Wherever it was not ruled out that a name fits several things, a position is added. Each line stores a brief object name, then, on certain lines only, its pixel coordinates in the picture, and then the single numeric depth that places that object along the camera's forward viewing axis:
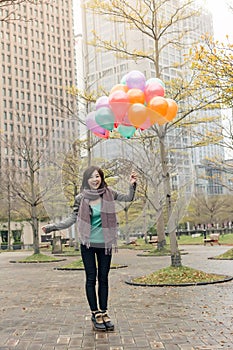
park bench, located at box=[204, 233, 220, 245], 30.76
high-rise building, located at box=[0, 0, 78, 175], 109.06
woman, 5.48
